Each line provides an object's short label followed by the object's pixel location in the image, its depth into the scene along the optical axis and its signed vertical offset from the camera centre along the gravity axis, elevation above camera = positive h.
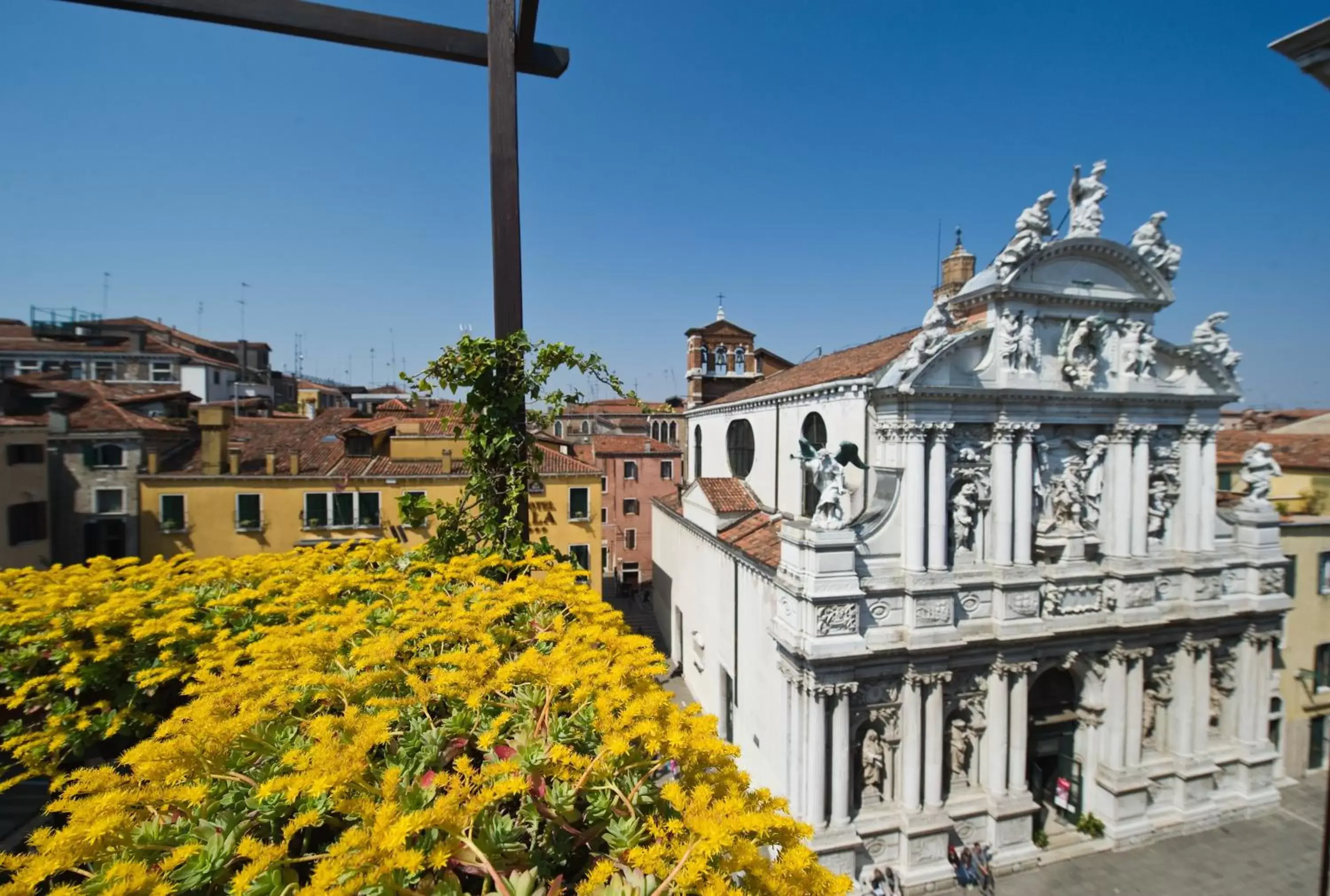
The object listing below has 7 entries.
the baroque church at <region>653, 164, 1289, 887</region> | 11.86 -3.63
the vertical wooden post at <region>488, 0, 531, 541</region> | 4.34 +2.21
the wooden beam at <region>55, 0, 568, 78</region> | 3.92 +2.99
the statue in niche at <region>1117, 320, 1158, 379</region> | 13.79 +1.93
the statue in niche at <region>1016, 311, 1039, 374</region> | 12.96 +1.85
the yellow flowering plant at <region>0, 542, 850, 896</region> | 1.91 -1.40
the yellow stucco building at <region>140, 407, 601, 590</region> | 16.98 -1.92
